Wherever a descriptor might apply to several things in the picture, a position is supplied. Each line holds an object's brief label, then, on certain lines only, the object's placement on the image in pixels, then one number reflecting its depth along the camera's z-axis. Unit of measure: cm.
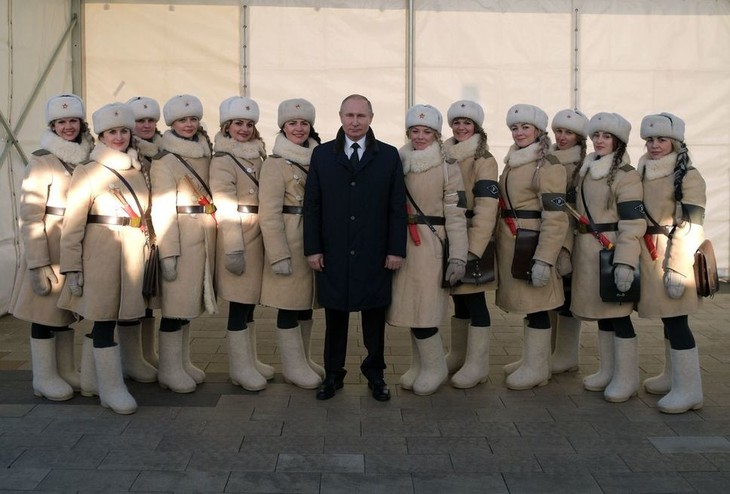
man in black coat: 433
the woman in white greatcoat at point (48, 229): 425
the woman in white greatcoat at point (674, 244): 425
